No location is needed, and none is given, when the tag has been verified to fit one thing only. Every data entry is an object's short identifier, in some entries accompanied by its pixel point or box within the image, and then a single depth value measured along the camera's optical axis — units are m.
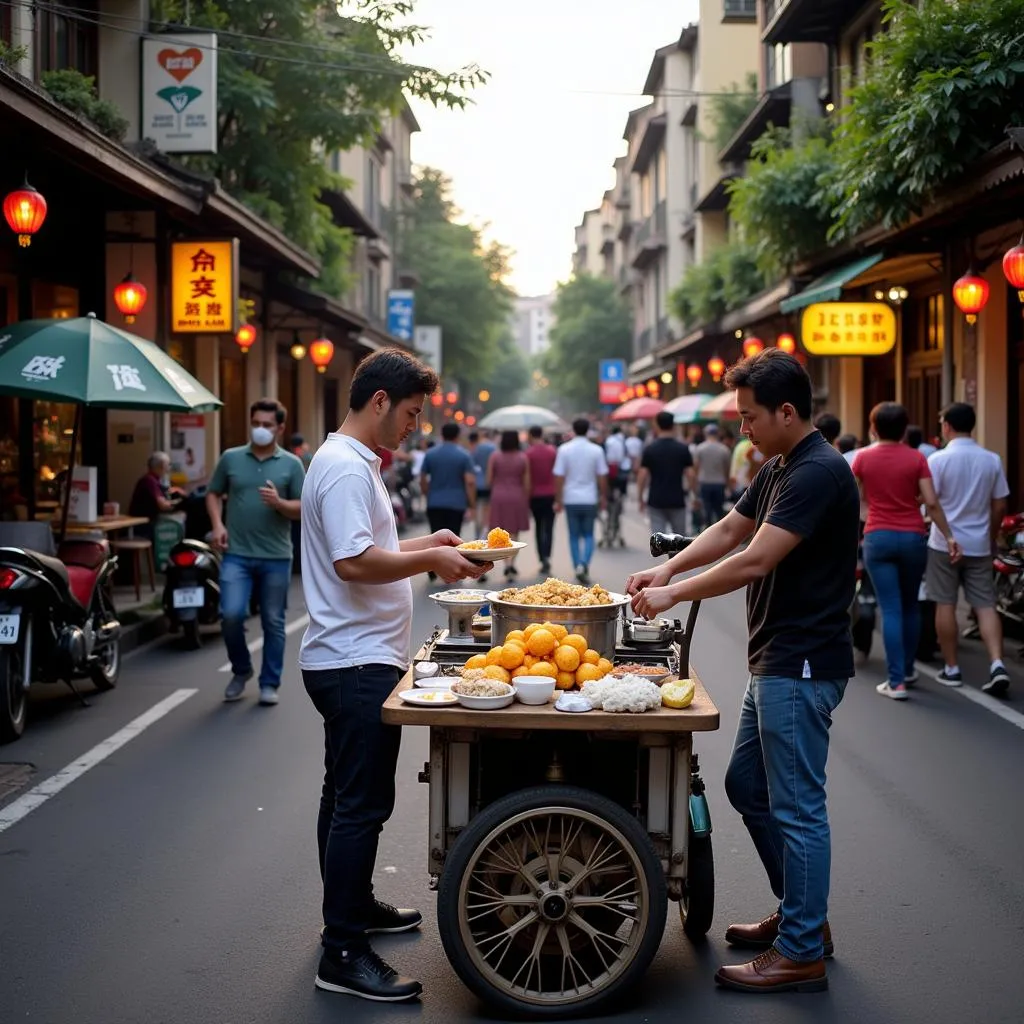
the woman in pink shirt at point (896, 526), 9.22
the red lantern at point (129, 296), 14.80
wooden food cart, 4.03
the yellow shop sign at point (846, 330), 17.92
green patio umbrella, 9.56
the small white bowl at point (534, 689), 4.10
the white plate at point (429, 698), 4.08
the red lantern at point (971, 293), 13.41
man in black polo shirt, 4.23
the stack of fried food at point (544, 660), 4.32
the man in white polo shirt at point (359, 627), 4.20
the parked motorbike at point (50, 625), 8.02
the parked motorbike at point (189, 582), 11.36
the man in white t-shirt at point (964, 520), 9.69
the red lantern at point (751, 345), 24.19
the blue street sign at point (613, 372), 60.44
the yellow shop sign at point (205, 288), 16.61
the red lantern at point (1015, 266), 11.34
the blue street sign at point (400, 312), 45.12
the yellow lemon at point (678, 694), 4.05
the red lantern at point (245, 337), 20.24
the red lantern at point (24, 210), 10.94
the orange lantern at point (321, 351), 25.23
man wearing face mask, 9.08
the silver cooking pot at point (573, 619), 4.58
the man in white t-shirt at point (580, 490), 16.61
